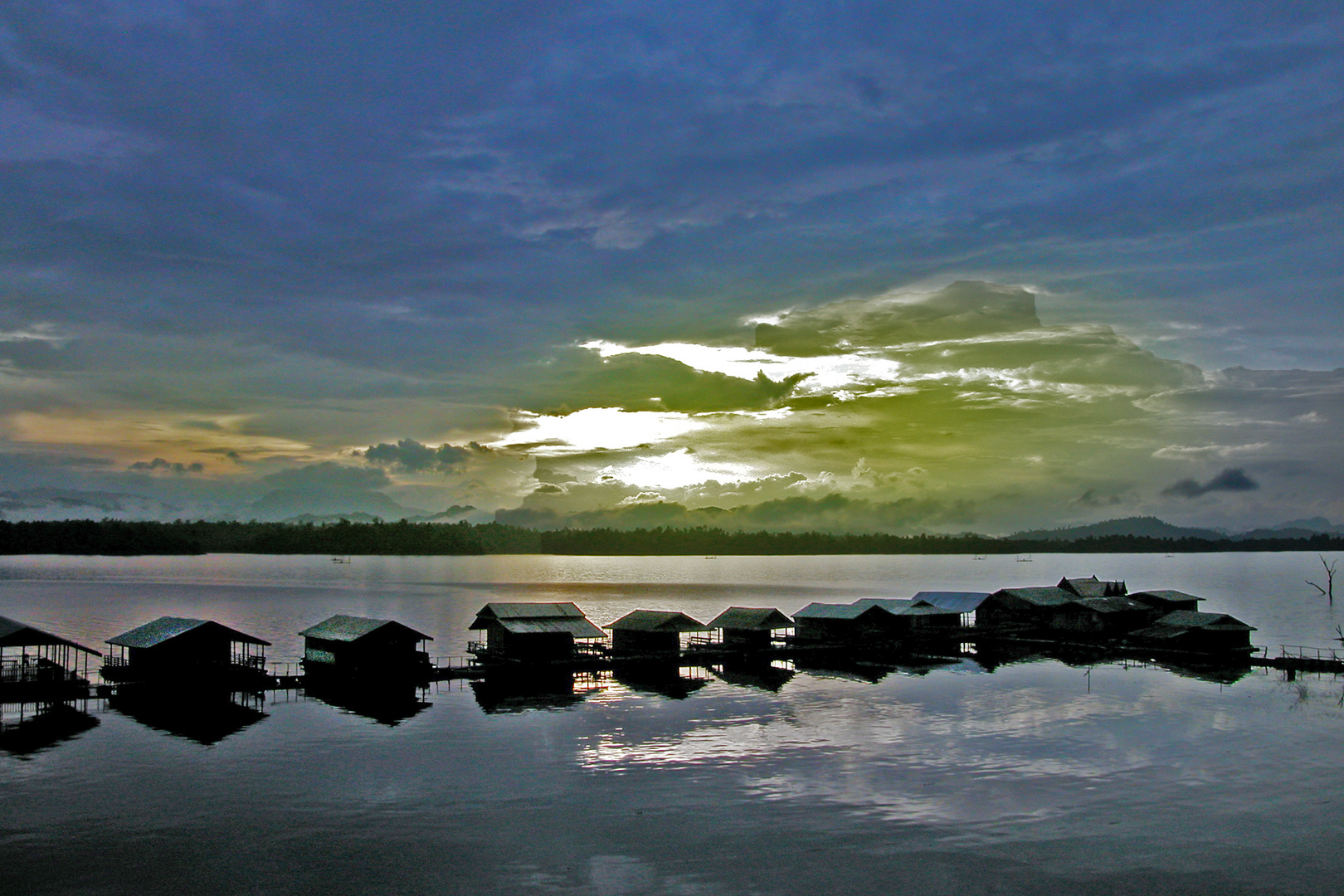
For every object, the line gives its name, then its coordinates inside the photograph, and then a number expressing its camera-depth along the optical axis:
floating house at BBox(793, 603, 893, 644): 106.69
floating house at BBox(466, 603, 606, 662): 88.19
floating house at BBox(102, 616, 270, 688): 75.12
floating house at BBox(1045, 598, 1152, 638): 113.81
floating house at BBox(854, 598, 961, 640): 108.75
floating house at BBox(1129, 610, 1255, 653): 97.19
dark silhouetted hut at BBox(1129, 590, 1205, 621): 116.06
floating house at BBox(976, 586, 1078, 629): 118.56
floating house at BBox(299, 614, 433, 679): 81.50
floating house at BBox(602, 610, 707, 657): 96.00
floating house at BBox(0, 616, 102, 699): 67.69
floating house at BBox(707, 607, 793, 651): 103.62
